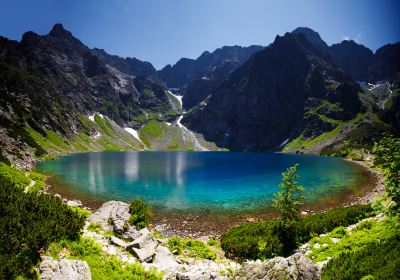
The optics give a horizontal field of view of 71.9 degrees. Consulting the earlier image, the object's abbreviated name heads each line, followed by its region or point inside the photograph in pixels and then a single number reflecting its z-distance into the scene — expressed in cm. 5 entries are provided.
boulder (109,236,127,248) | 2581
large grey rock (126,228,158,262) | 2403
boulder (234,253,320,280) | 1647
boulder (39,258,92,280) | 1578
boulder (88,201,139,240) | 2979
